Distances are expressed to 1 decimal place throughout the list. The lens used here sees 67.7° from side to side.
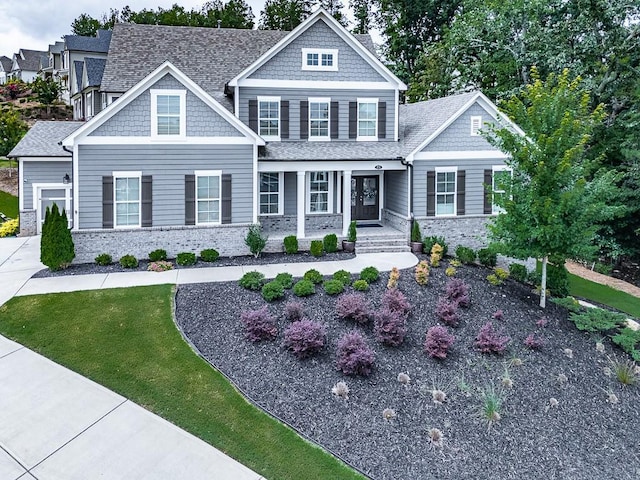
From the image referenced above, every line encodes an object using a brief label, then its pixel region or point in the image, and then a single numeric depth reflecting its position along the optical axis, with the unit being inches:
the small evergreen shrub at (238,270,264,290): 479.2
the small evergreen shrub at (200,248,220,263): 601.3
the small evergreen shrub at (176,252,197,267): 584.4
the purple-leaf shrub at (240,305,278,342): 384.5
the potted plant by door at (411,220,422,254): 668.7
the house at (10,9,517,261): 585.9
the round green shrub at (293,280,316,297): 463.2
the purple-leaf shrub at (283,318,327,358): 362.9
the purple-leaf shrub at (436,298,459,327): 435.2
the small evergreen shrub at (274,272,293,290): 481.0
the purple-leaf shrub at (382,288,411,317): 438.9
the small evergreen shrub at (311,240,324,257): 634.8
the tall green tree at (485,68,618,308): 462.9
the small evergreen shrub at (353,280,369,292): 489.4
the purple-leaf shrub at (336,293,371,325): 413.1
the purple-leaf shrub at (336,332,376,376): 347.9
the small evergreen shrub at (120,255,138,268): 567.8
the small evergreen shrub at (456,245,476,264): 627.2
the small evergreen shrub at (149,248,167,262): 590.2
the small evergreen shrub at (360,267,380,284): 513.3
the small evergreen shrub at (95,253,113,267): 575.8
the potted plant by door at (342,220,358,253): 655.1
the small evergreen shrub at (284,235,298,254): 640.4
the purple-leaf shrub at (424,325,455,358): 382.3
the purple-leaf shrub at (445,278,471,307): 469.7
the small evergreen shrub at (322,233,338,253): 648.4
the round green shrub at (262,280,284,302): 453.1
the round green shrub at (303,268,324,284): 499.2
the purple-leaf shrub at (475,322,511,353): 399.5
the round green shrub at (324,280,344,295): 471.1
